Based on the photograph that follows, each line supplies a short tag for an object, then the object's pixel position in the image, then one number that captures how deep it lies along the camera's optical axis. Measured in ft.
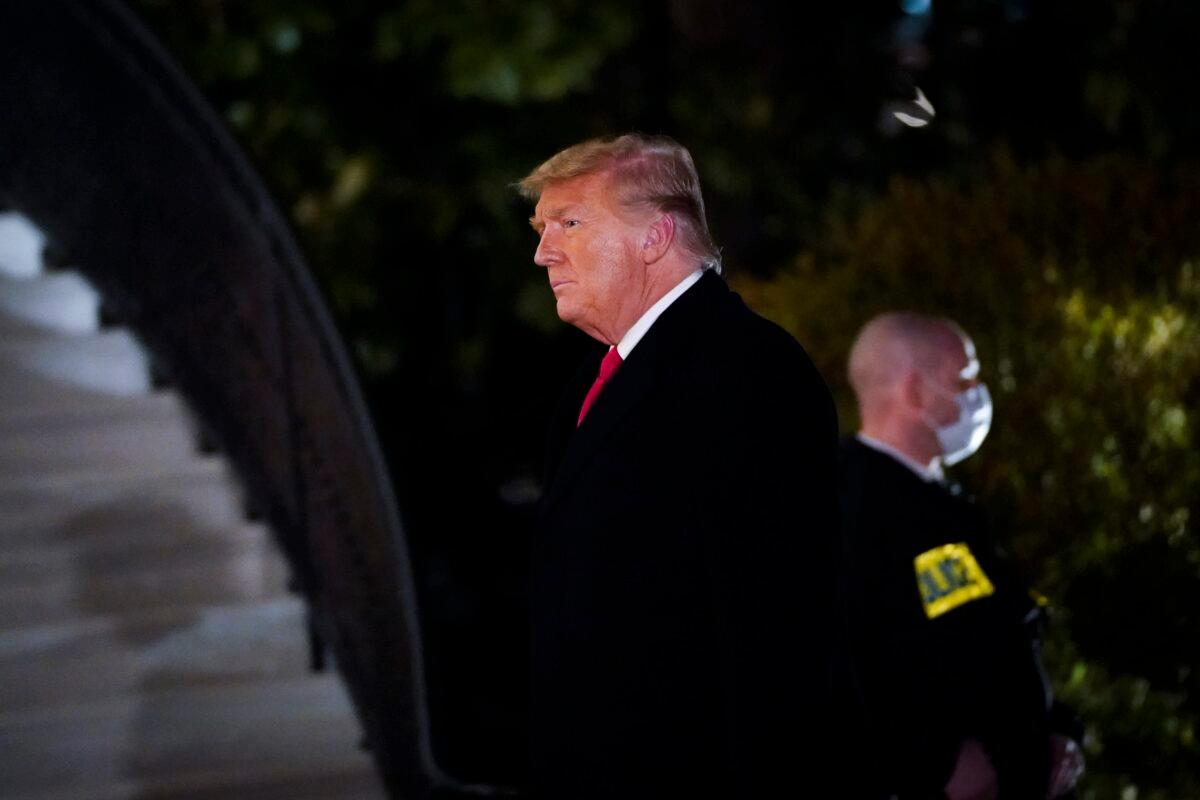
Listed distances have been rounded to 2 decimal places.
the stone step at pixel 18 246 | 35.27
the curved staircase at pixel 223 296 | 29.12
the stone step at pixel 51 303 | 34.01
